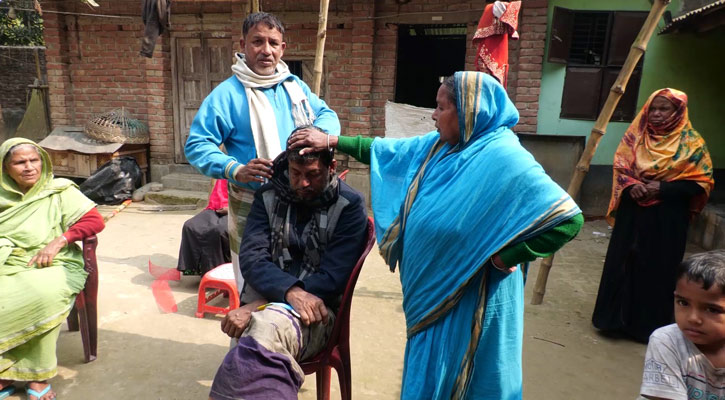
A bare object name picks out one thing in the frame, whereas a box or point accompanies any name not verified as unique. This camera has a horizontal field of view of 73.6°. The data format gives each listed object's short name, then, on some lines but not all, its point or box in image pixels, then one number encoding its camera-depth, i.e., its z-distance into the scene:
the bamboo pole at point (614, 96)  3.02
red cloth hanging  4.16
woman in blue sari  1.65
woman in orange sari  3.35
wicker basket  7.42
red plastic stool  3.68
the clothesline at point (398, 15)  6.88
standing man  2.27
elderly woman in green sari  2.60
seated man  1.97
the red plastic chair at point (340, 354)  2.17
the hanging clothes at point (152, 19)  6.06
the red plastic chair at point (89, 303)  2.94
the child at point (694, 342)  1.44
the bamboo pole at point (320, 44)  3.64
